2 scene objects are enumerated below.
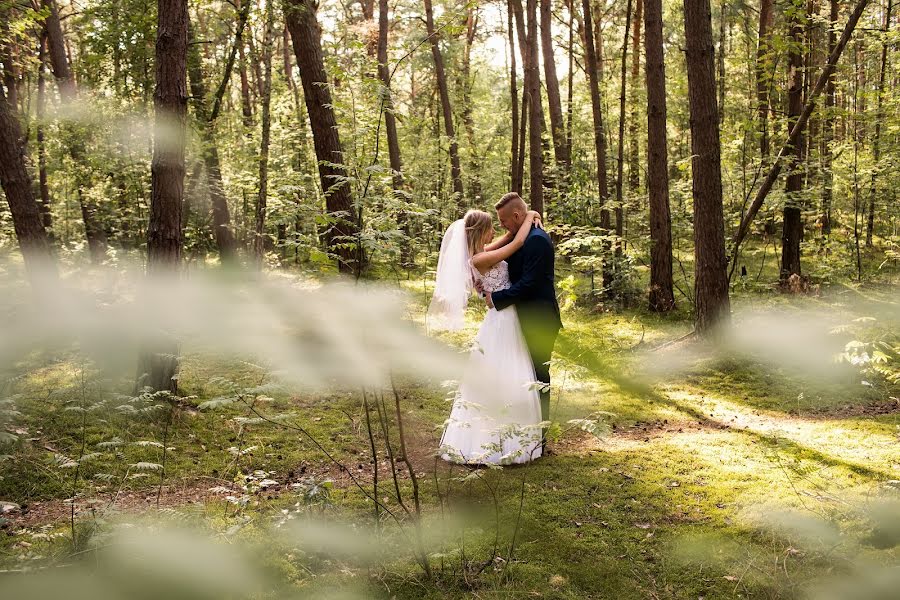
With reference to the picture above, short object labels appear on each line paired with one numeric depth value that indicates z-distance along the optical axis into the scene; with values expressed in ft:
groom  19.48
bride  19.15
